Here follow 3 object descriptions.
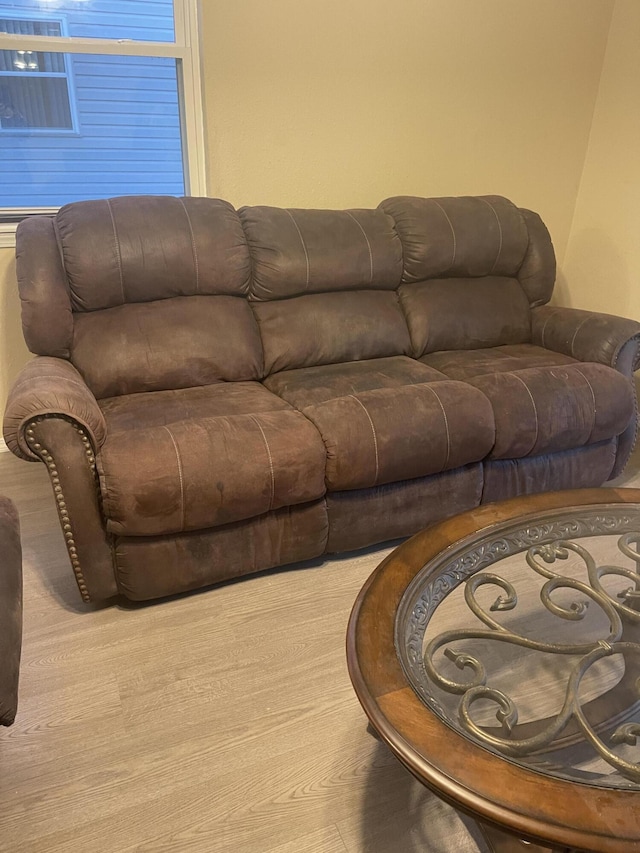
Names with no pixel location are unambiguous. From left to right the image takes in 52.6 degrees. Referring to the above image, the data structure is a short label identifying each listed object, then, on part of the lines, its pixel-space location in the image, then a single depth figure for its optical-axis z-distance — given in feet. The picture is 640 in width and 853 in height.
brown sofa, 5.67
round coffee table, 2.72
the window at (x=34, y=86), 7.79
